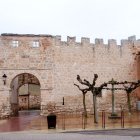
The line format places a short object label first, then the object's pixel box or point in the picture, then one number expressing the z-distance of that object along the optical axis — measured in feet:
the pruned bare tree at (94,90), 51.57
